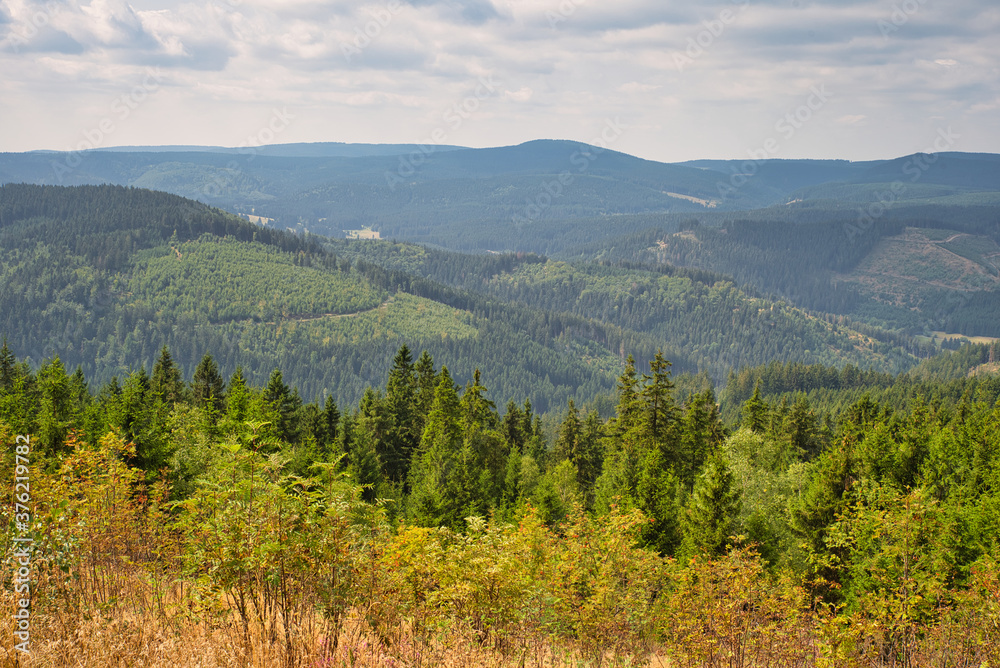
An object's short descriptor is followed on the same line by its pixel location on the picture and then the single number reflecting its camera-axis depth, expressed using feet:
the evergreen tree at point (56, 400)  132.36
